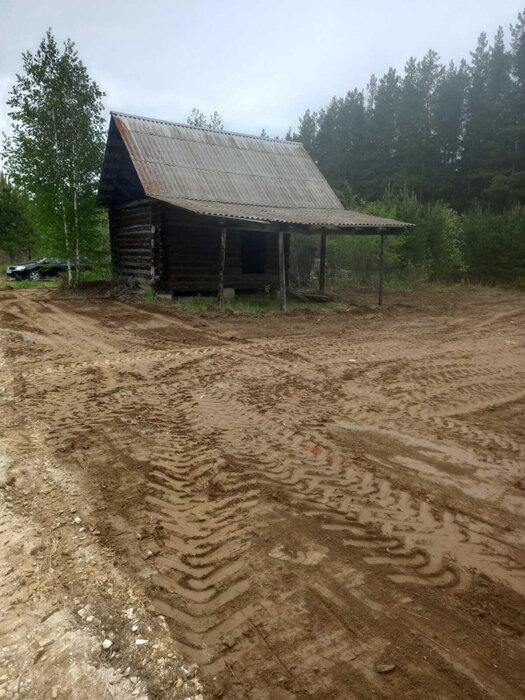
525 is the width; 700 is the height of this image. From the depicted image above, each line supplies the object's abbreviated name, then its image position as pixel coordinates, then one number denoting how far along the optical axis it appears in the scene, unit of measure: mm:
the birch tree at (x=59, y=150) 16938
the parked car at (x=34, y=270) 22844
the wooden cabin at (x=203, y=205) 15148
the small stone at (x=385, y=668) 2110
